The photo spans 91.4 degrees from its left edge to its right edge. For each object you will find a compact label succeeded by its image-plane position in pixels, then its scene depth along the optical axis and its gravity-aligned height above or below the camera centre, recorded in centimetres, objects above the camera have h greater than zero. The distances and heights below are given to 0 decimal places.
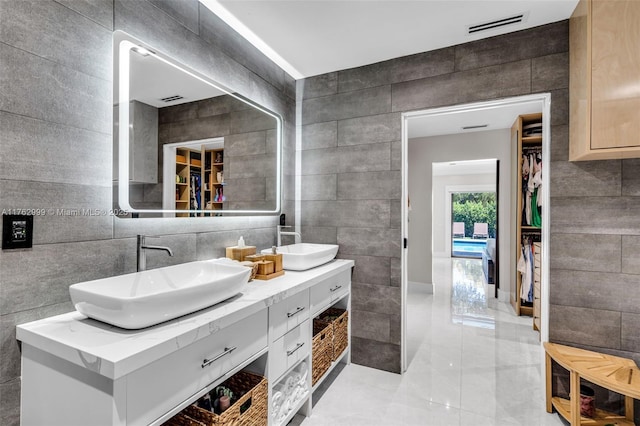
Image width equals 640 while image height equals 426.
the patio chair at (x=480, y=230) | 984 -55
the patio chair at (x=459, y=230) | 978 -55
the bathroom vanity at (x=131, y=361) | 93 -52
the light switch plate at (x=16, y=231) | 110 -8
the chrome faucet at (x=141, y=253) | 148 -20
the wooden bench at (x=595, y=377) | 165 -89
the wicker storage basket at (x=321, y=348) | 209 -96
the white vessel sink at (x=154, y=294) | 103 -32
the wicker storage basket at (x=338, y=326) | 242 -92
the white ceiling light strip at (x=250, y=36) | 196 +128
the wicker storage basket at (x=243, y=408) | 128 -88
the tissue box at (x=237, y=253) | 202 -27
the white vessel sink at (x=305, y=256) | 215 -32
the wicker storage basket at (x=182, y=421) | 124 -85
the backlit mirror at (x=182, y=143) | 151 +40
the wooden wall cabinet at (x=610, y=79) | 165 +74
